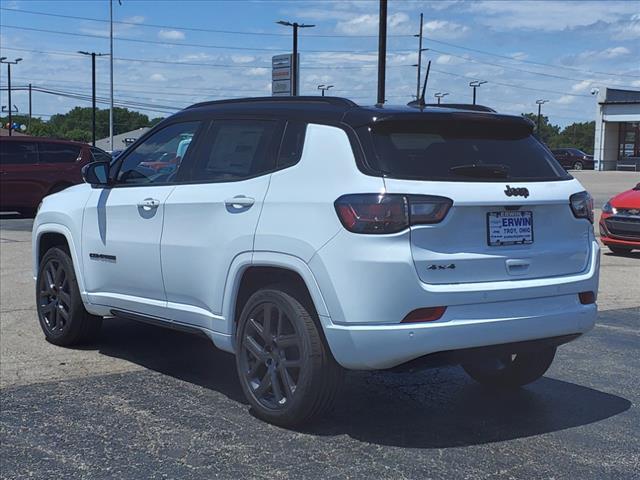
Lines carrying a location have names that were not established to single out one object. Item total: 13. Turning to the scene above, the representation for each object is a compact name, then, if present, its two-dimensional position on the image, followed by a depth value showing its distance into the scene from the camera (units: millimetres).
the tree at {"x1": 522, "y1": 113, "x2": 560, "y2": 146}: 112344
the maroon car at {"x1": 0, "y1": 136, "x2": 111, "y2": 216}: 18453
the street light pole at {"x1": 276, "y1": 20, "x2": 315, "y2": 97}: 33219
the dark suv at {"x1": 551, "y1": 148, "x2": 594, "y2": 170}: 61969
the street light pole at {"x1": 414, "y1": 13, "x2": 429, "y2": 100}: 59553
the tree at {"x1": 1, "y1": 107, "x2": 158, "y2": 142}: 119619
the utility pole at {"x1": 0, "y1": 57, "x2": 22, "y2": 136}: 73438
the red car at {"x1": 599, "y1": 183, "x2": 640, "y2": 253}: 12742
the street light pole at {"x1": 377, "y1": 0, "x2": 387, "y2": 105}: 27953
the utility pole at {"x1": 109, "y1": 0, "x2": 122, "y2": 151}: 57312
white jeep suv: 4156
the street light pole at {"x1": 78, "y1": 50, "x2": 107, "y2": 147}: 68275
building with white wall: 62812
